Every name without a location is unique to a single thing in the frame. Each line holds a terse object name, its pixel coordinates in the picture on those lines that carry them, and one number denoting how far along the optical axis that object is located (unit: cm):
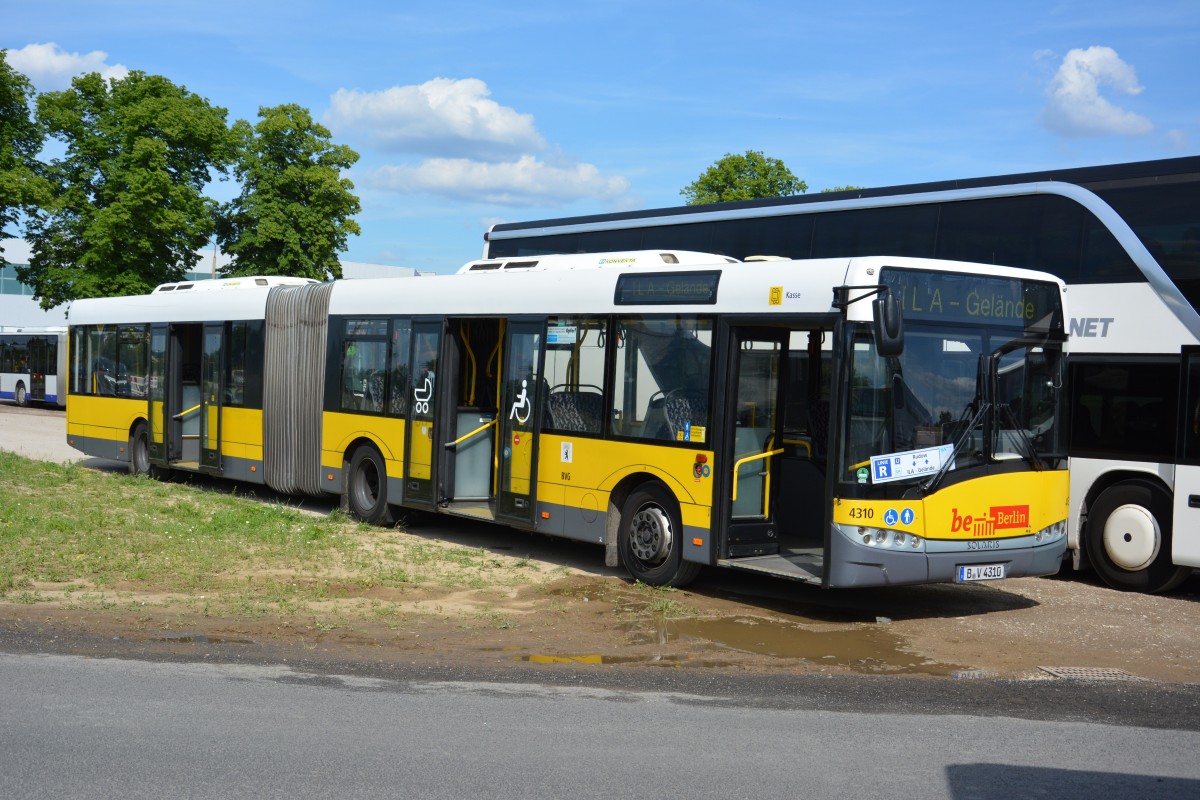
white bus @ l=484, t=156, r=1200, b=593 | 1229
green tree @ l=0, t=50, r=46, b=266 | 3956
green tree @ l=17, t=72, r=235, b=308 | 4272
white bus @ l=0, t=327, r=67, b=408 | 4725
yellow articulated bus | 1027
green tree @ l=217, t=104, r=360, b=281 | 4772
